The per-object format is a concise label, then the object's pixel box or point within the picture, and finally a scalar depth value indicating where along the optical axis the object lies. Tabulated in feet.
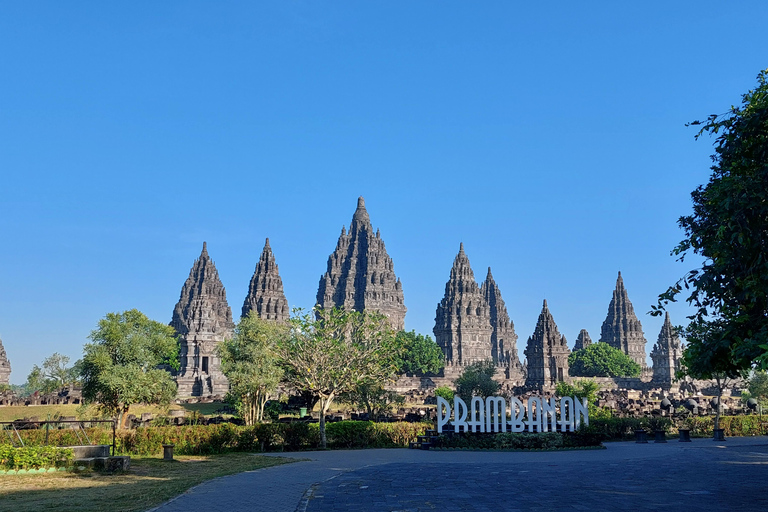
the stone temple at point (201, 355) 340.80
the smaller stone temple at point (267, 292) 485.15
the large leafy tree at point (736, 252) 48.11
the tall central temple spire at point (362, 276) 516.73
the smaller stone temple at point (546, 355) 349.82
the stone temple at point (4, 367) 362.53
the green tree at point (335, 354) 128.26
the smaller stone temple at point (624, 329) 547.90
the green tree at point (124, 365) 139.44
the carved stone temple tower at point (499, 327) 596.70
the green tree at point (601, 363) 454.40
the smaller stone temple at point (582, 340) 540.52
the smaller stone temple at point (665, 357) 371.37
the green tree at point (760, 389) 199.00
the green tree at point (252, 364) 152.32
